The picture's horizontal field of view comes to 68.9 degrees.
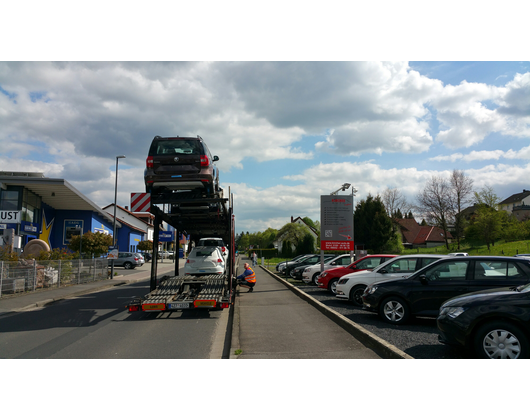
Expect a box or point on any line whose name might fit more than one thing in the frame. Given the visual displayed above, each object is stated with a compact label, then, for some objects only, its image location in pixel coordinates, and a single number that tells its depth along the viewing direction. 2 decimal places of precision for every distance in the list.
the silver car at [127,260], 39.03
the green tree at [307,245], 64.50
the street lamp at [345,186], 21.89
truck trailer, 9.78
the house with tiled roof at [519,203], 87.75
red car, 13.34
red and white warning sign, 10.57
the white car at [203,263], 14.11
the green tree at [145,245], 53.53
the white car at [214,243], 16.20
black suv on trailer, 9.77
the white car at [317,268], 17.28
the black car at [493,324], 5.04
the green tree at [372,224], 48.88
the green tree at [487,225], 44.56
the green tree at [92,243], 25.12
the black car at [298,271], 22.56
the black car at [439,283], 7.62
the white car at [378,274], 10.30
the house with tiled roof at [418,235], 76.12
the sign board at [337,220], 19.41
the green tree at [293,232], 76.84
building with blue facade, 27.44
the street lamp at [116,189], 29.68
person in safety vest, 16.56
